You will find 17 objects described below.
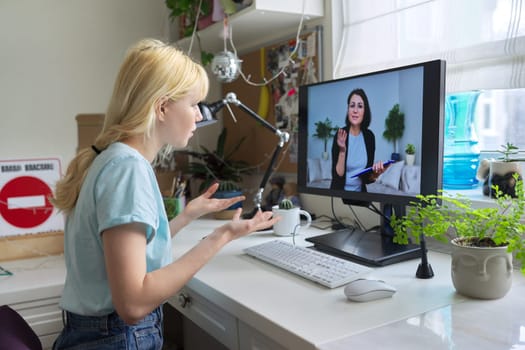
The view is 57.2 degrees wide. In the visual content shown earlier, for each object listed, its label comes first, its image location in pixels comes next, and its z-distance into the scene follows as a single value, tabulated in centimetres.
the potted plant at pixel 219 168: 206
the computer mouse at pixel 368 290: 89
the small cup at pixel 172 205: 182
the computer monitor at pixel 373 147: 113
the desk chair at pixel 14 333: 80
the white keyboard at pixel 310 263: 101
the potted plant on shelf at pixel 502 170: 118
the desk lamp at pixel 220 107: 145
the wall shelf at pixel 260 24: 166
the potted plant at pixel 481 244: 87
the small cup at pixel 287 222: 148
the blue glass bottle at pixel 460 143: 137
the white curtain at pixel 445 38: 122
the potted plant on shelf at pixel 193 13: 197
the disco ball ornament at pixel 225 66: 182
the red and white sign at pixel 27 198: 172
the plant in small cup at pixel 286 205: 152
